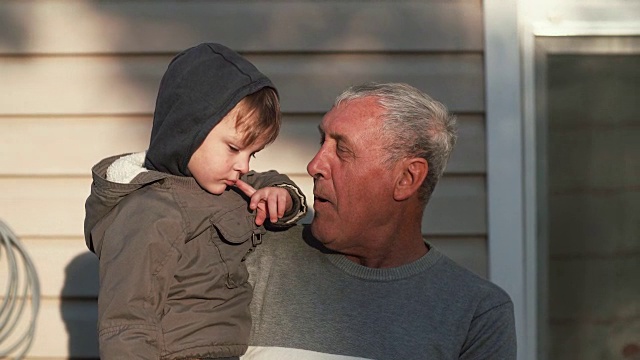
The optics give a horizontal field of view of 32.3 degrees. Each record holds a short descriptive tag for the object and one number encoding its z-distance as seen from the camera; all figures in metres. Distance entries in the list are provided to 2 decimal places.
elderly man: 2.64
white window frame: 3.40
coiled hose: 3.44
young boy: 2.34
